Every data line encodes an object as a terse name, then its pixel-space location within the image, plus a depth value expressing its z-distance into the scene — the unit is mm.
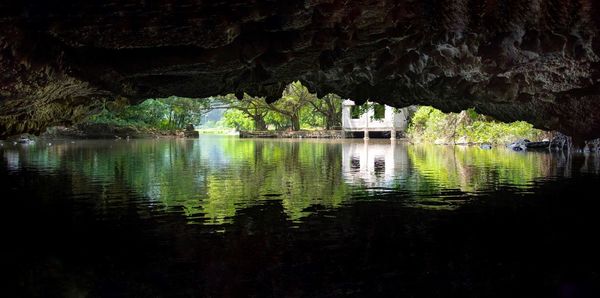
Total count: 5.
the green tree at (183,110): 63219
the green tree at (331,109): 62597
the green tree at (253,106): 61969
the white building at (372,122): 56938
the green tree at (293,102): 58625
